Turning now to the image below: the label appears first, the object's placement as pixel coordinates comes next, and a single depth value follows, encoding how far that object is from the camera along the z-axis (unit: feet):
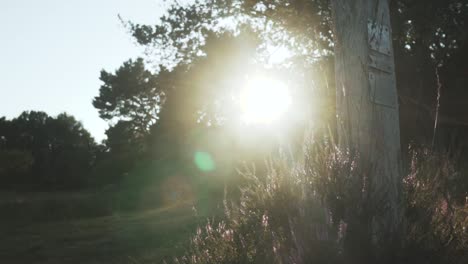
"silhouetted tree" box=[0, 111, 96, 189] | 160.97
